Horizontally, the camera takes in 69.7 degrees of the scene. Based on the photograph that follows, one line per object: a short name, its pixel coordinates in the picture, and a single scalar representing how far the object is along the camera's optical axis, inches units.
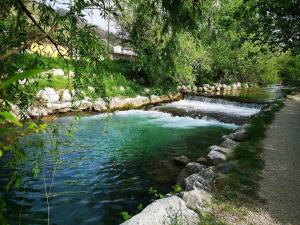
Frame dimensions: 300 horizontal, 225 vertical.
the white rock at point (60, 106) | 585.3
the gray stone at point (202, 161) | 302.7
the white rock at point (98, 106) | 629.2
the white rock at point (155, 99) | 794.7
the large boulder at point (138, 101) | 730.7
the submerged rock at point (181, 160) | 346.1
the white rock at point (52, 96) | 585.6
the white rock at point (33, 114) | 519.1
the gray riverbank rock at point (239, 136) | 350.3
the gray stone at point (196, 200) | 174.8
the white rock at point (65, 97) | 615.4
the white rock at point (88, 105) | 626.6
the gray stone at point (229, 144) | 324.1
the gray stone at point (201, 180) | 207.4
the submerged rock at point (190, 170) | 283.3
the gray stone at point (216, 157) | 276.9
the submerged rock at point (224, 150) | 296.5
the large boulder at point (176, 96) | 852.5
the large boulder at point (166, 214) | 148.3
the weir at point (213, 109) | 641.8
